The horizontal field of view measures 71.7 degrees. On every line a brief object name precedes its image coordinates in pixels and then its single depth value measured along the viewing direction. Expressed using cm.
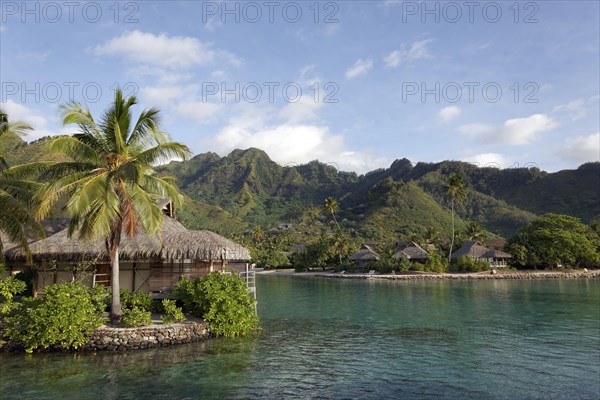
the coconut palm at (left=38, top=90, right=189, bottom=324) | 1449
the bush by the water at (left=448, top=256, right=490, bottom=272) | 6062
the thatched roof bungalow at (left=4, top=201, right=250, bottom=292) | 1836
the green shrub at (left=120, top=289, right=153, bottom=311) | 1747
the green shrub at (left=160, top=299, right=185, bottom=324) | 1606
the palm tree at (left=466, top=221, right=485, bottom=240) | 7694
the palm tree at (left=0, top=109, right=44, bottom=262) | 1497
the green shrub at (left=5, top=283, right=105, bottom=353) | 1373
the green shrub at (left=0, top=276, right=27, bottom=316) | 1427
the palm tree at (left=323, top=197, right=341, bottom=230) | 8362
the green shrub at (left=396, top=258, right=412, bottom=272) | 5966
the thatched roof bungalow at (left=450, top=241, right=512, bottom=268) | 6456
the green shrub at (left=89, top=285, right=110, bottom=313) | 1562
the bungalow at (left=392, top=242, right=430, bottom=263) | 6436
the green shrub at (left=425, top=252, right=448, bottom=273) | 5966
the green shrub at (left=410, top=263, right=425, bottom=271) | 5997
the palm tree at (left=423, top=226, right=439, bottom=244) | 8069
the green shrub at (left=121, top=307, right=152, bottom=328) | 1520
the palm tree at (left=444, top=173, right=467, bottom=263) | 6762
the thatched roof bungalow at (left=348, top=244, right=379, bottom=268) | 6578
